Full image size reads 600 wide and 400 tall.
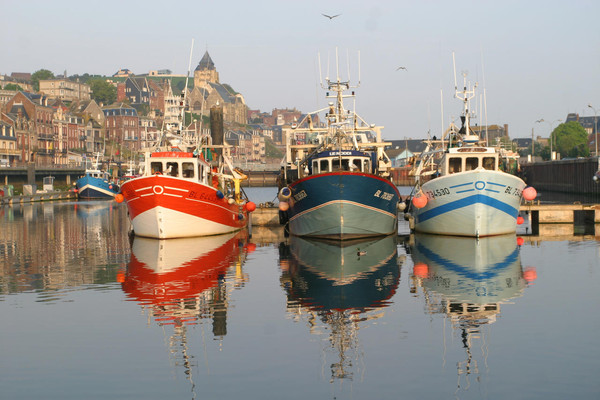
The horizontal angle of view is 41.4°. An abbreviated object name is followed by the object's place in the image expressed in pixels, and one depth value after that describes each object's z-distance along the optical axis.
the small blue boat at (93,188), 106.44
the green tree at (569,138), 161.89
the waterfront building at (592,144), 173.82
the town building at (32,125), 150.75
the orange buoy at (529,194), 38.44
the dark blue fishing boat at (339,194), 36.62
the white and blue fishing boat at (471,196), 36.69
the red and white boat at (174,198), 37.66
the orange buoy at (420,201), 38.84
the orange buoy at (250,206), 46.16
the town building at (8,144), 139.75
